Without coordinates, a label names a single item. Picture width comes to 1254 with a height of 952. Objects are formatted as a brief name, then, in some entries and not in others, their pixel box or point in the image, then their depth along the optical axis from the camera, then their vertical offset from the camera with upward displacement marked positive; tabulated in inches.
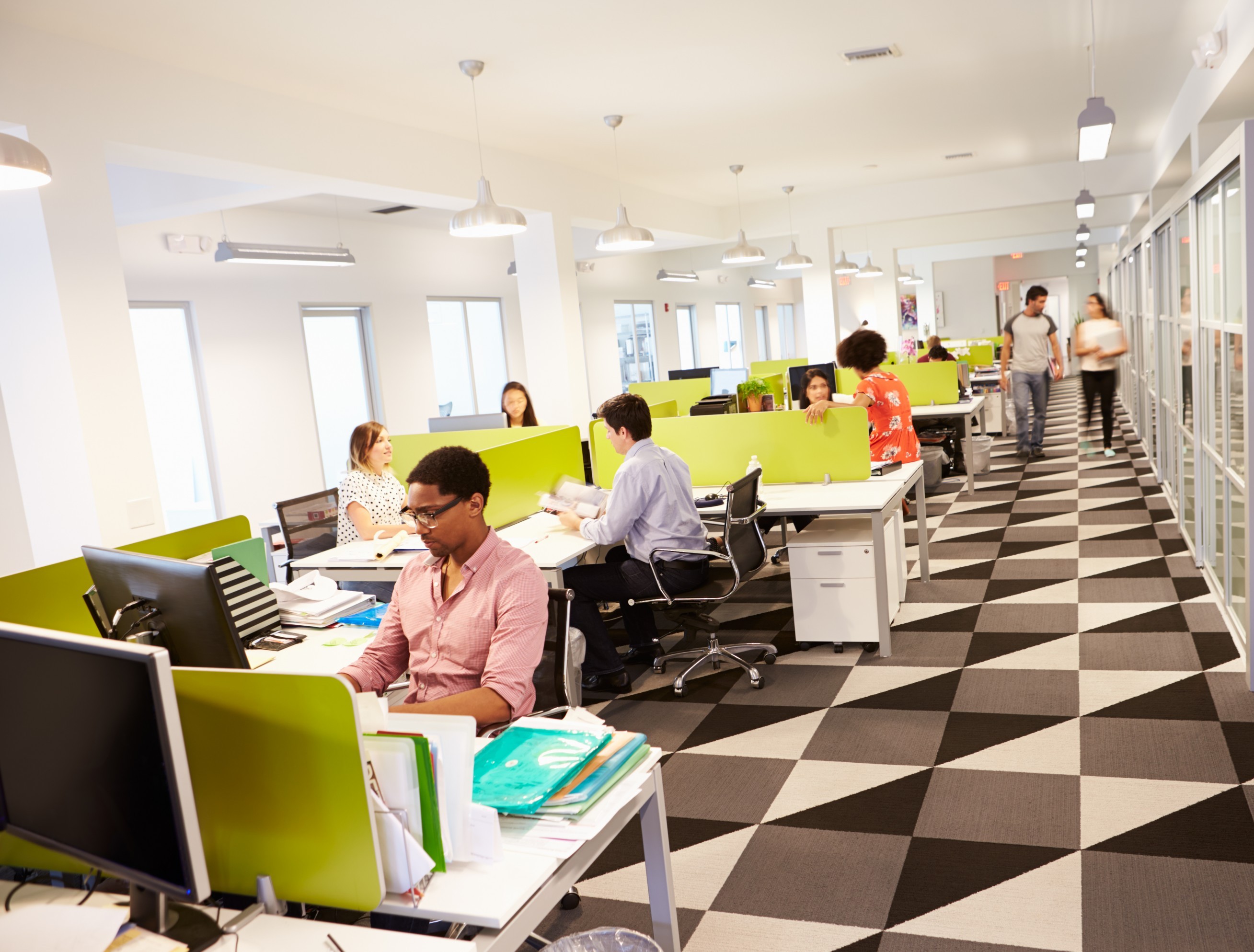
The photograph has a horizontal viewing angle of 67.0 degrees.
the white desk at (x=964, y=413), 295.4 -26.3
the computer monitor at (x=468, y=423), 232.8 -12.1
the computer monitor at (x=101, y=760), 46.8 -18.5
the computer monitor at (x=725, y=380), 361.4 -11.3
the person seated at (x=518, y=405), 263.3 -9.8
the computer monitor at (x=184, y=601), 74.2 -16.0
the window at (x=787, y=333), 808.9 +9.1
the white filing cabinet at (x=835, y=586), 163.5 -42.6
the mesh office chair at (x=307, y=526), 177.9 -25.7
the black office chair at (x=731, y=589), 151.3 -38.8
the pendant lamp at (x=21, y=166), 103.3 +27.6
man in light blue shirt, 149.7 -27.5
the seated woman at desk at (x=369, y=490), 174.6 -19.5
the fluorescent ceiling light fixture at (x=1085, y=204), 319.6 +37.1
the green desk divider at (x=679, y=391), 358.3 -13.9
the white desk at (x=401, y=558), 147.1 -29.3
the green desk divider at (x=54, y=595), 99.8 -19.1
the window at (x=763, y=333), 749.3 +10.2
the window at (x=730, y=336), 681.6 +9.7
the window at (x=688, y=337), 629.9 +10.9
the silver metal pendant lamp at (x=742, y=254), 338.6 +33.5
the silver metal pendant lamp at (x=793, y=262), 377.1 +32.2
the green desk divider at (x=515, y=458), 178.4 -17.8
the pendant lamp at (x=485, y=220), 189.9 +30.5
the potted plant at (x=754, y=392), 264.7 -12.7
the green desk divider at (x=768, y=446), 187.6 -20.4
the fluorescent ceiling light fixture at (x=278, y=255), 276.4 +41.8
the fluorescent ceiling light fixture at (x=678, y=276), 506.3 +42.1
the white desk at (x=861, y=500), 160.9 -28.4
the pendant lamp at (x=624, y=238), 238.7 +30.3
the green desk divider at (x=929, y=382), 317.4 -17.5
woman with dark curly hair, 212.1 -15.1
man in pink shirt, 86.4 -21.7
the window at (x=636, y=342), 571.5 +9.9
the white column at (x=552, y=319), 298.4 +15.2
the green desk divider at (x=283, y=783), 50.0 -21.3
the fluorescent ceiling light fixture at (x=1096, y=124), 176.4 +35.0
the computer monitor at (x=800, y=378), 319.9 -12.5
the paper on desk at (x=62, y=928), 53.4 -29.7
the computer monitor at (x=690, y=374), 430.9 -9.5
